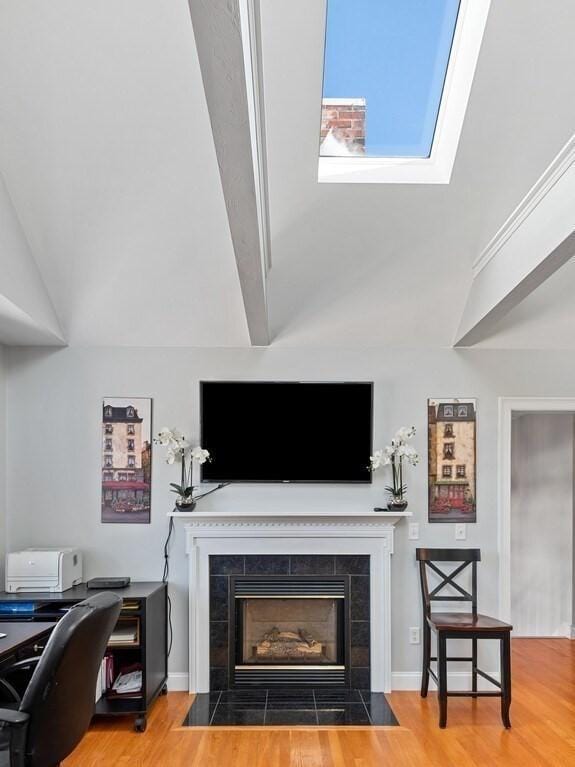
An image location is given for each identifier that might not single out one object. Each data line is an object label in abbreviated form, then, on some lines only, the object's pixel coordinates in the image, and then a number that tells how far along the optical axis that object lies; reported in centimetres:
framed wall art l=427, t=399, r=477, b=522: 485
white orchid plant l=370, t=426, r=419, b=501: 468
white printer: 435
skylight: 314
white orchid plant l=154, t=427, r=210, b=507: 466
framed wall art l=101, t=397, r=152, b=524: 480
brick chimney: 360
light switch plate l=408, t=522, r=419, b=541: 484
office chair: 240
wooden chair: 408
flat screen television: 479
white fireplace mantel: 466
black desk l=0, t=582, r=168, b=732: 405
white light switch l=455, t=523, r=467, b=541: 484
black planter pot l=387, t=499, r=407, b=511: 472
